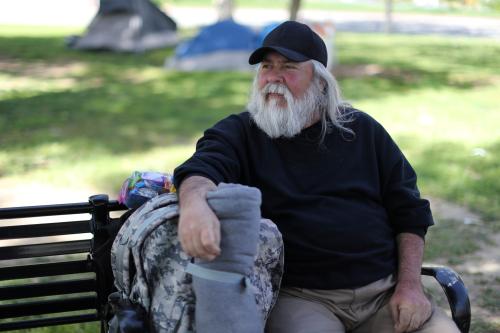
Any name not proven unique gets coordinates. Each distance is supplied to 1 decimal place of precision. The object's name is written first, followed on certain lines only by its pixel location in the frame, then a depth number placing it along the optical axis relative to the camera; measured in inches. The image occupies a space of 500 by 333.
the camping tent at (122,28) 634.2
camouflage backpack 78.6
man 97.4
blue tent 521.0
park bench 96.0
